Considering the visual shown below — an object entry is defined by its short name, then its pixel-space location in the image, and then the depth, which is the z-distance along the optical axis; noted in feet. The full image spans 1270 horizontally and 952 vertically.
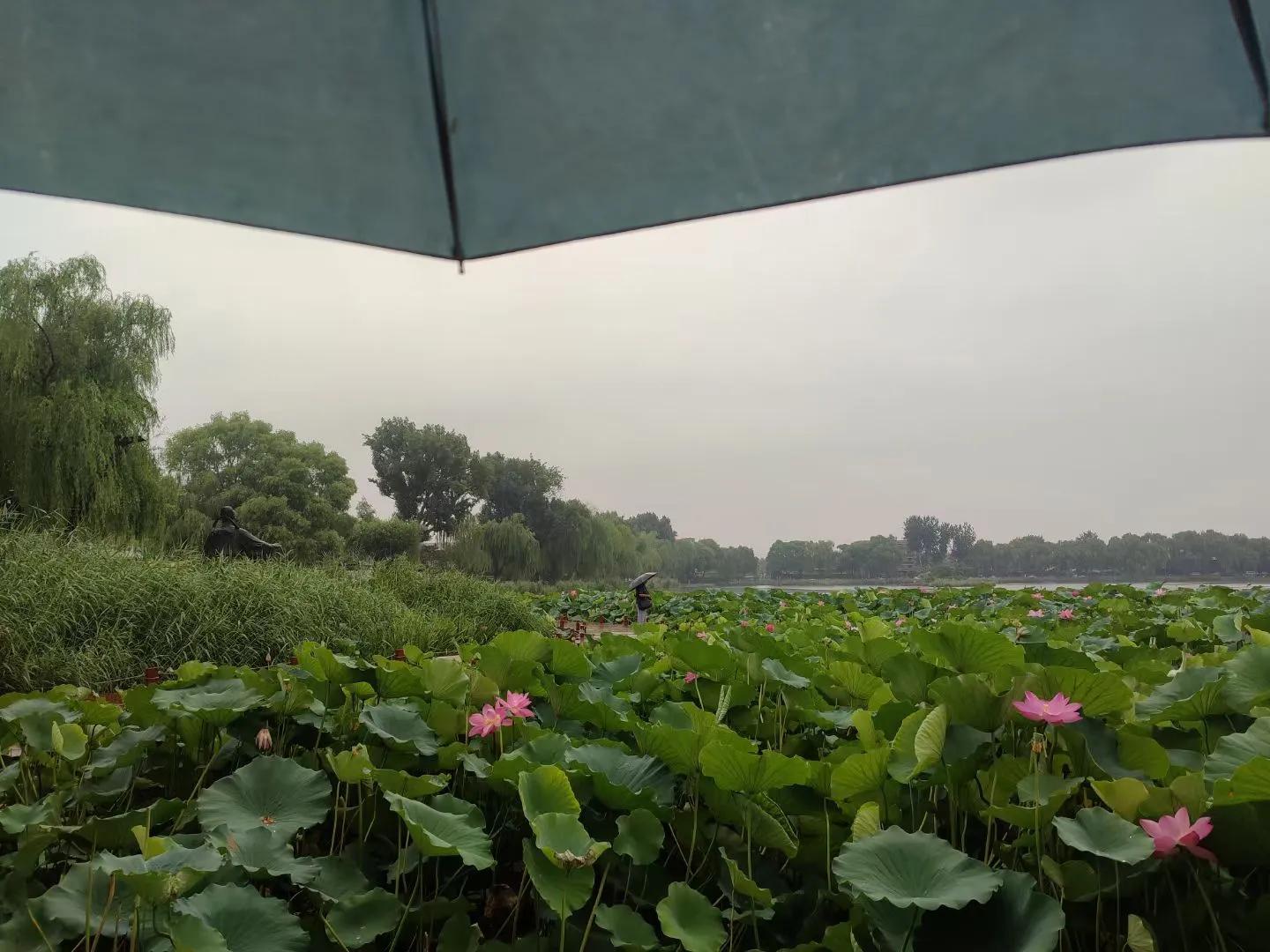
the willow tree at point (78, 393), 131.29
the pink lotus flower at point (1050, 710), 8.79
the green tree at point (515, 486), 331.08
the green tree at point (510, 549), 257.63
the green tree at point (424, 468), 360.19
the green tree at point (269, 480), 256.87
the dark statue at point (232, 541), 108.36
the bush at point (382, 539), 276.66
